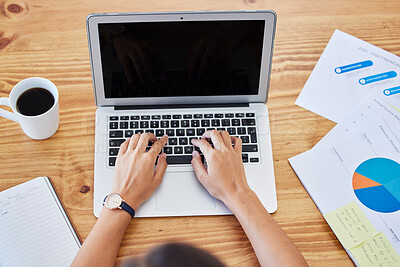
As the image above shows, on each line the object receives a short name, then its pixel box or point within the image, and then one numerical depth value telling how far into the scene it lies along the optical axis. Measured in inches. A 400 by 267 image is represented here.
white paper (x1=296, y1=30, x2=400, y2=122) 42.9
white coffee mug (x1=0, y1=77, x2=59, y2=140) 36.9
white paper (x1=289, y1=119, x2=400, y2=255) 37.6
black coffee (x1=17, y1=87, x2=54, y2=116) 37.9
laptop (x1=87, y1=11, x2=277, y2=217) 36.7
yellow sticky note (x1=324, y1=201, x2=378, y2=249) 35.8
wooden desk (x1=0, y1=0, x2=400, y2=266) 36.4
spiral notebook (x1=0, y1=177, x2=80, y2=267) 34.2
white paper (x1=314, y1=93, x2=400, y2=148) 40.8
